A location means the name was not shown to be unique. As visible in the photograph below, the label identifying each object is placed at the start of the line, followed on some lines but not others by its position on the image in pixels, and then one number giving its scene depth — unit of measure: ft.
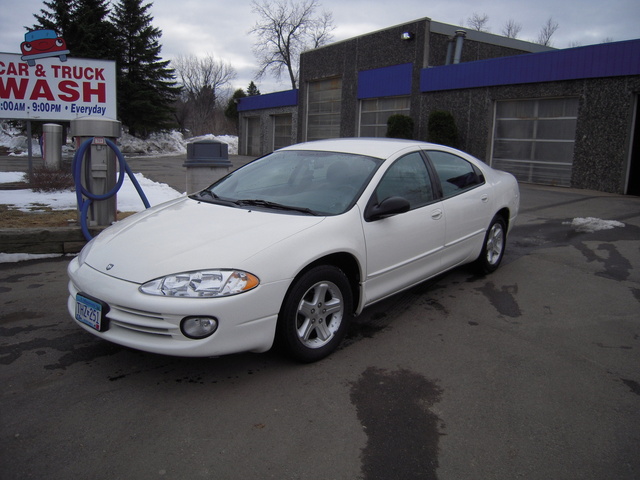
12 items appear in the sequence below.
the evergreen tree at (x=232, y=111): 137.67
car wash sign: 29.96
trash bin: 27.50
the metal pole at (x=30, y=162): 36.08
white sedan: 10.07
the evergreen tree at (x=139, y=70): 117.39
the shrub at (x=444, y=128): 58.49
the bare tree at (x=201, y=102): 189.06
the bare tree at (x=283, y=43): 166.09
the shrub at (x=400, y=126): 64.59
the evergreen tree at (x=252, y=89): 171.42
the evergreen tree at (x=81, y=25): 101.96
